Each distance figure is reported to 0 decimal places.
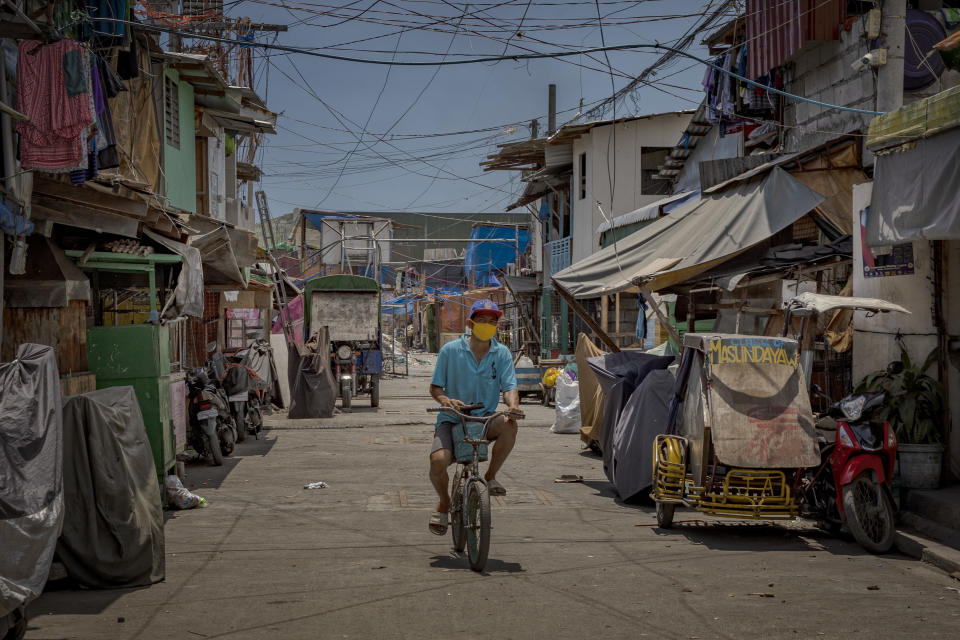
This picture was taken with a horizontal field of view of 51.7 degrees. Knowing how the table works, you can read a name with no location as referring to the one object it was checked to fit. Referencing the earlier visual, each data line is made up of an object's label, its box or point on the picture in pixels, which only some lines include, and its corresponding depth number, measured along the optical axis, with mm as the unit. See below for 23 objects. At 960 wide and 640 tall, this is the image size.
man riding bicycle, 7535
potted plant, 9008
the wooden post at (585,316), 13773
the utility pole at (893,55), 12289
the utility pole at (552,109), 36500
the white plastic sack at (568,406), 18266
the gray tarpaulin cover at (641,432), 10219
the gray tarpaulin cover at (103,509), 6566
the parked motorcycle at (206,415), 13180
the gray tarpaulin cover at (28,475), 5059
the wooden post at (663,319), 11002
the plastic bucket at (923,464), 8992
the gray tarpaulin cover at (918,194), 8367
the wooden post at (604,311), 26906
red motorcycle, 7859
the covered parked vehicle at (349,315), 25031
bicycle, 6850
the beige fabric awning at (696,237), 11508
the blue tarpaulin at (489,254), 55084
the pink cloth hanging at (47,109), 7867
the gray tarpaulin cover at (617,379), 11477
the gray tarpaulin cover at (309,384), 20734
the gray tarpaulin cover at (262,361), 19453
